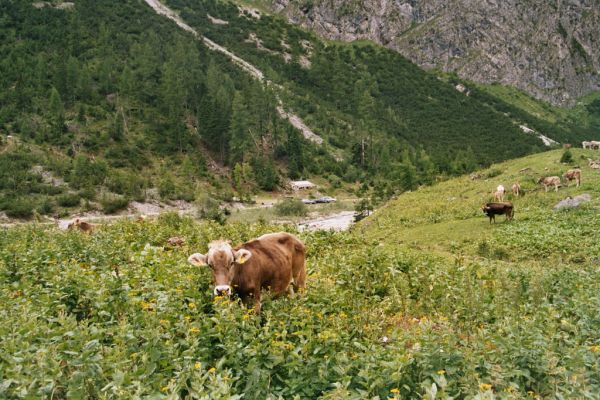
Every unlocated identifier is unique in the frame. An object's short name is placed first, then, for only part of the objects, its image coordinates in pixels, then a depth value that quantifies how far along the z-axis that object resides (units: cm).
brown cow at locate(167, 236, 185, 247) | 1750
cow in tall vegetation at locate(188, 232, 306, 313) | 848
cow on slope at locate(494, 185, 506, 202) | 3206
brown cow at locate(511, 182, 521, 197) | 3291
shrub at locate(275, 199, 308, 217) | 7700
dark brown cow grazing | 2723
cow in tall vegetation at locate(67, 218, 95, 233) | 2333
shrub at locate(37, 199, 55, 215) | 6105
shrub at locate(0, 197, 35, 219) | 5784
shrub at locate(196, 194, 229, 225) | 6644
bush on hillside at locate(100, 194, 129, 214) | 6669
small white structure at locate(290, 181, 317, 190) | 10601
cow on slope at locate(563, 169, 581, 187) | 3092
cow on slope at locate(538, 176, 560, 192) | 3168
